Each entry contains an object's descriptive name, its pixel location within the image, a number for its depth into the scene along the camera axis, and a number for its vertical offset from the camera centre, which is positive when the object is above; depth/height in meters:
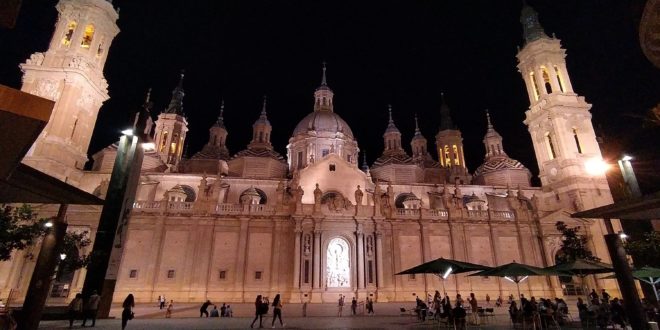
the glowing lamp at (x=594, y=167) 42.25 +15.30
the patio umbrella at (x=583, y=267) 17.23 +1.61
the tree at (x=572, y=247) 28.98 +4.37
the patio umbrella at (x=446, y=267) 17.22 +1.57
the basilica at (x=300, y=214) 30.78 +7.83
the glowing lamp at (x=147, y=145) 17.57 +7.26
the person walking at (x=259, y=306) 15.40 -0.24
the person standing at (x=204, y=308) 20.36 -0.44
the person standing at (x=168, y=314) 19.61 -0.73
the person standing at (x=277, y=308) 15.16 -0.30
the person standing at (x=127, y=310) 12.68 -0.36
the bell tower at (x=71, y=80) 34.50 +21.77
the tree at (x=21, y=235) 13.74 +2.50
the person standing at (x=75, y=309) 12.98 -0.33
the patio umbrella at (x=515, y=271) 15.81 +1.33
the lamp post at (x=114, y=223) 14.79 +3.17
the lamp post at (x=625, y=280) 12.45 +0.76
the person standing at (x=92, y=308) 13.51 -0.30
